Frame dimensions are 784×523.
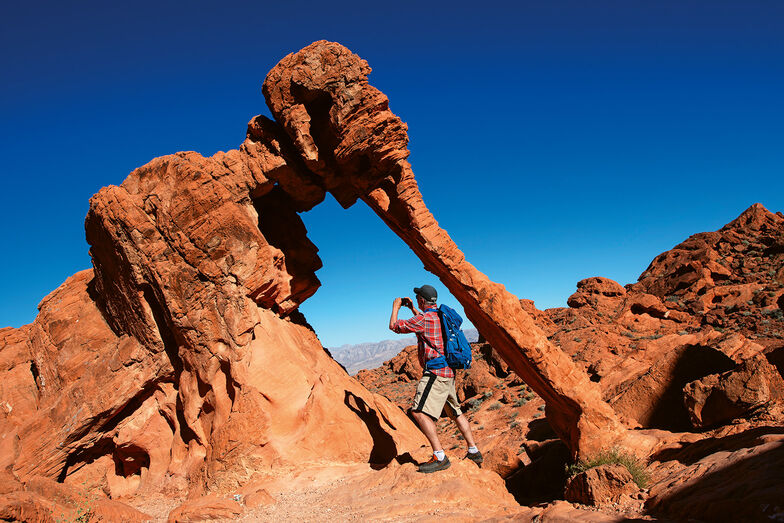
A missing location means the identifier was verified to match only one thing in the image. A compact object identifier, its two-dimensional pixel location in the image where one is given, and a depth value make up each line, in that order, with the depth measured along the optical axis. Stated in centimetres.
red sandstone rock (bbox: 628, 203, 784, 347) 2025
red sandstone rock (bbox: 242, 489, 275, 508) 689
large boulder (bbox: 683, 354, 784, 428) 703
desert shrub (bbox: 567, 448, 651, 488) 574
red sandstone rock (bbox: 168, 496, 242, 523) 630
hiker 672
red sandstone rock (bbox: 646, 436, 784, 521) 368
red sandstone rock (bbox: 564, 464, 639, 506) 550
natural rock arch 880
